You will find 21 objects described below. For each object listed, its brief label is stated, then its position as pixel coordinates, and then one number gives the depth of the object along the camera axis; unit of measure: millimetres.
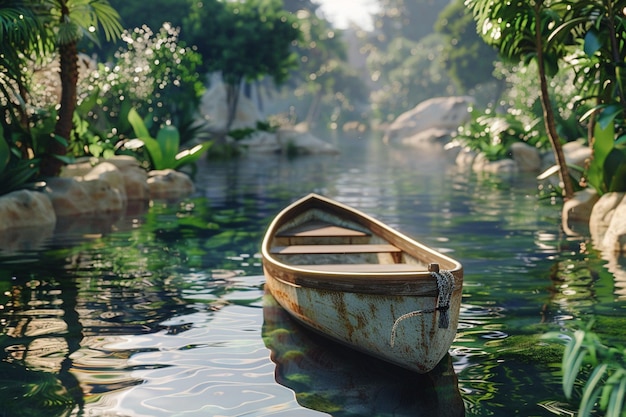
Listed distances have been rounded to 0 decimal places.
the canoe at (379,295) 6062
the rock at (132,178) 18719
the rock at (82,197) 15625
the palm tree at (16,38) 13164
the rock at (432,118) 55906
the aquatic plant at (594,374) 3623
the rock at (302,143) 38781
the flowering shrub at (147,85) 23688
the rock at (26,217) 13188
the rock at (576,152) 19891
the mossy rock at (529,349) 6891
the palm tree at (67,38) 14430
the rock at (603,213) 13125
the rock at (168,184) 19594
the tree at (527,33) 11945
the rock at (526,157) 26961
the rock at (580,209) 14039
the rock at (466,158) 30828
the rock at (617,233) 11625
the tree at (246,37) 40062
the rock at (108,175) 16641
